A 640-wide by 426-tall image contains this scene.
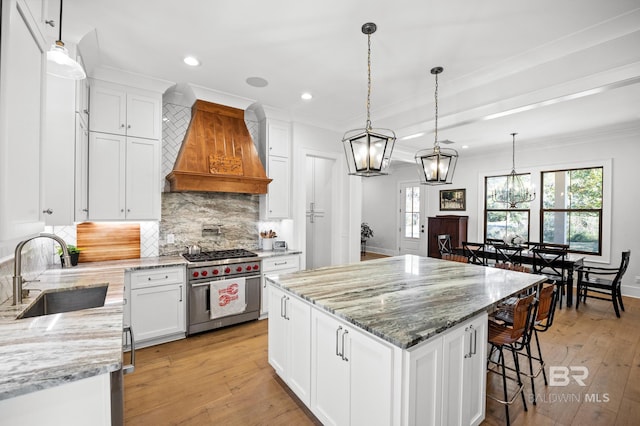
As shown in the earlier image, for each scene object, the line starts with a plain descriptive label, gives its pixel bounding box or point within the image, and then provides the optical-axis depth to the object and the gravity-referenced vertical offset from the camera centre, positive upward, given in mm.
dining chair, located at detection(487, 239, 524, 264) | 4566 -653
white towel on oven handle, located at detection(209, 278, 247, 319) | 3355 -1038
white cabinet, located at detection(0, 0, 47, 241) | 998 +354
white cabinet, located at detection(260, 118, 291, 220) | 4188 +673
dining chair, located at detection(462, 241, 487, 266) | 5027 -705
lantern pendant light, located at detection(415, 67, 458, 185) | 2785 +472
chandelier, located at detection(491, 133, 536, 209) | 5852 +485
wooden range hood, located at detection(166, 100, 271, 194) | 3404 +686
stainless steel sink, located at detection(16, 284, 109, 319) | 1879 -643
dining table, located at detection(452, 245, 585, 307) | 4336 -736
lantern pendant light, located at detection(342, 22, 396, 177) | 2035 +438
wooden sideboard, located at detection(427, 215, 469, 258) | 7008 -398
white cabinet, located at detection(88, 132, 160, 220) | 2982 +349
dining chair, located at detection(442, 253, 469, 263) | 4043 -644
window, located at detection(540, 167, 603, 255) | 5438 +112
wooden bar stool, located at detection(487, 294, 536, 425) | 1953 -883
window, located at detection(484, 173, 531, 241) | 6371 -42
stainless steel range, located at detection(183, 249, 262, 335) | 3273 -935
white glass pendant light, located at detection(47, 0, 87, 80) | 1479 +787
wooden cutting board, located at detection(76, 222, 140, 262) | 3139 -357
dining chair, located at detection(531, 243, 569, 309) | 4395 -733
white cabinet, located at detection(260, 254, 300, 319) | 3809 -769
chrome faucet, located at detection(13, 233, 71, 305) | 1586 -354
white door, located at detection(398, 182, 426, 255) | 8344 -174
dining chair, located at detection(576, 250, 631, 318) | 4094 -1026
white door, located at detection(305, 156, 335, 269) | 5207 -59
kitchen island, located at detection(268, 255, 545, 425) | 1424 -760
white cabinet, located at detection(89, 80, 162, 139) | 2986 +1079
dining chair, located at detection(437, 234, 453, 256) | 5703 -631
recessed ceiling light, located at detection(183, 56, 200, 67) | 2816 +1497
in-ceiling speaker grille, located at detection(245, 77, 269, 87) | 3277 +1510
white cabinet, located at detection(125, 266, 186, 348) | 2977 -1014
